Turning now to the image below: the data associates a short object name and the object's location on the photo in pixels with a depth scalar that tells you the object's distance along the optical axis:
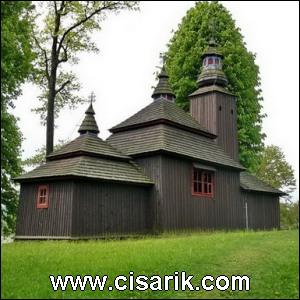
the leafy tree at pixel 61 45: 24.59
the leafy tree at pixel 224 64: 34.94
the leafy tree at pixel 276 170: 48.75
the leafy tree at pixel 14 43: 10.03
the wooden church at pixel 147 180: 19.48
